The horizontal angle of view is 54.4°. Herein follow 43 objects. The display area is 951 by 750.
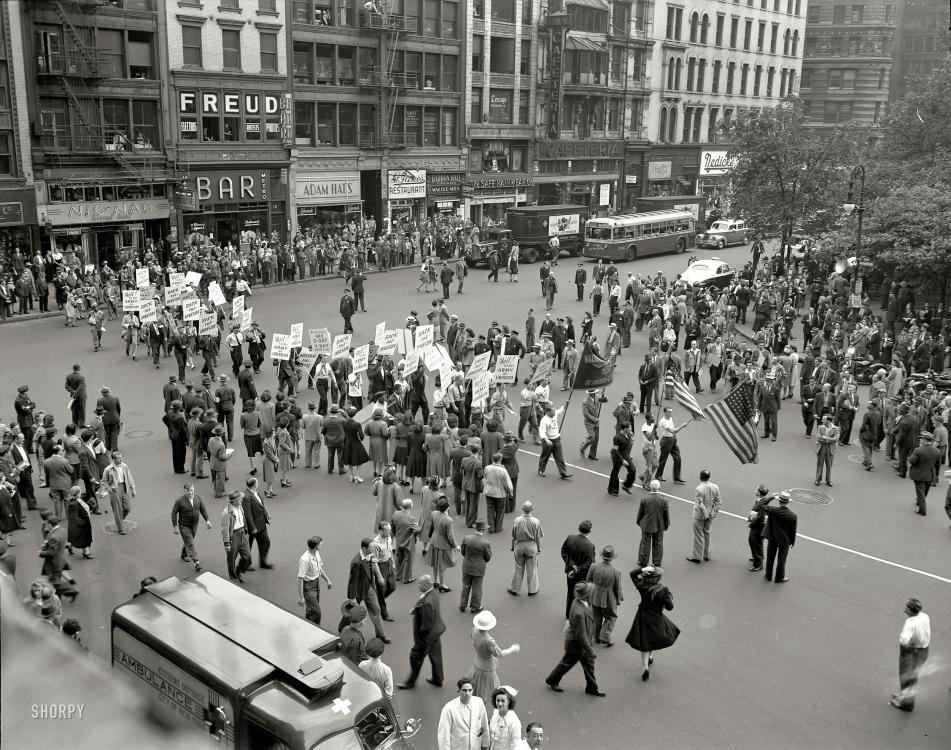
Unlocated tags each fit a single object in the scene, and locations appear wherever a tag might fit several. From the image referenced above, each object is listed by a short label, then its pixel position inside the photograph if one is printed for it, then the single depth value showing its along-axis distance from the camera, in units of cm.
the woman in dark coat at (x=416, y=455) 1711
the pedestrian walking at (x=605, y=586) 1161
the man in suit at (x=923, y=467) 1650
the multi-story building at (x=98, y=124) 3816
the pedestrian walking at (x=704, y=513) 1417
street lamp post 3189
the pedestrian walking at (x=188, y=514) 1361
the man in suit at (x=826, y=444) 1791
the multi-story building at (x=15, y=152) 3678
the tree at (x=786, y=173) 4262
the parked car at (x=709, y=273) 3997
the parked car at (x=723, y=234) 5691
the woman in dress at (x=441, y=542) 1305
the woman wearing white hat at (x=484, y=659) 984
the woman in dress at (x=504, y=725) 867
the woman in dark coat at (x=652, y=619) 1094
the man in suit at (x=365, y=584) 1169
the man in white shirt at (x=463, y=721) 873
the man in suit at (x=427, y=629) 1052
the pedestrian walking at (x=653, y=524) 1377
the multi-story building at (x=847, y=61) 8562
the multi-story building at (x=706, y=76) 7162
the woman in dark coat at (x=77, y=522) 1368
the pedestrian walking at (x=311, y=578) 1186
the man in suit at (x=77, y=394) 2008
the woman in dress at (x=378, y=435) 1755
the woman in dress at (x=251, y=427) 1753
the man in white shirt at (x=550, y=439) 1794
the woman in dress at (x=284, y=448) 1719
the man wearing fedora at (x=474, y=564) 1234
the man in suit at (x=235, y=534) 1316
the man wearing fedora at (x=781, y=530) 1362
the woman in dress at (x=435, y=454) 1673
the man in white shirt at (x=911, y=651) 1056
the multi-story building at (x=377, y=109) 4922
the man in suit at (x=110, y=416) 1844
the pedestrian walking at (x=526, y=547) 1300
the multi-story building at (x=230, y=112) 4325
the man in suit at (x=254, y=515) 1359
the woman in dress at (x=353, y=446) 1775
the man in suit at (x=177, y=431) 1755
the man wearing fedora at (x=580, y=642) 1052
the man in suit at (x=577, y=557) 1235
